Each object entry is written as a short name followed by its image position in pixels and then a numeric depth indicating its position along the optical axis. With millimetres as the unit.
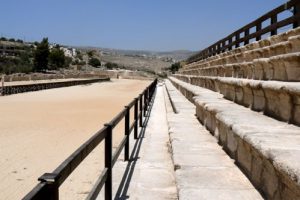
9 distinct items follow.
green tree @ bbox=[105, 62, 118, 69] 113471
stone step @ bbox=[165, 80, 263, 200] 2707
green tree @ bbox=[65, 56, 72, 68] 102405
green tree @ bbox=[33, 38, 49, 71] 72704
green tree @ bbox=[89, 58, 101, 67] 115285
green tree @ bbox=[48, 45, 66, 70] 83357
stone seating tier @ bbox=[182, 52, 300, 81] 3350
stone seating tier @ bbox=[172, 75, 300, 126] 3058
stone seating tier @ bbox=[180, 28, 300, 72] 3810
